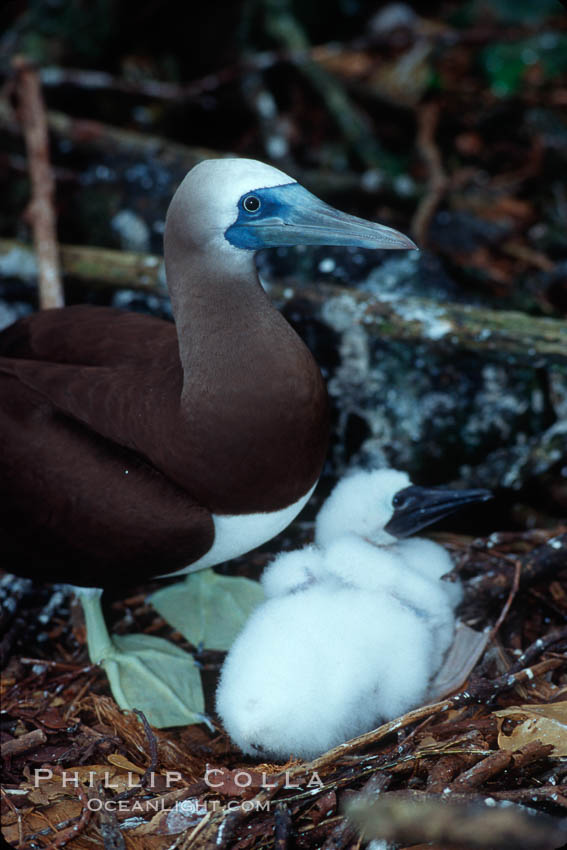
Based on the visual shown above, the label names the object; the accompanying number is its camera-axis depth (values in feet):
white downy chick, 15.93
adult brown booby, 15.80
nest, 13.61
